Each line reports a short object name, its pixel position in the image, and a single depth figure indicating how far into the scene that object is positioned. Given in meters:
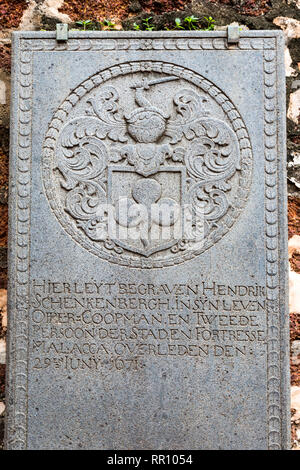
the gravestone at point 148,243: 2.66
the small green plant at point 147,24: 3.05
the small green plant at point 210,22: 3.02
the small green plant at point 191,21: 3.02
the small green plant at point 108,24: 3.04
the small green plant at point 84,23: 3.03
